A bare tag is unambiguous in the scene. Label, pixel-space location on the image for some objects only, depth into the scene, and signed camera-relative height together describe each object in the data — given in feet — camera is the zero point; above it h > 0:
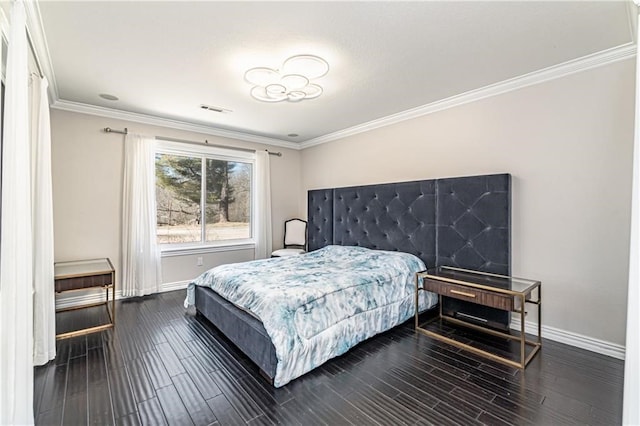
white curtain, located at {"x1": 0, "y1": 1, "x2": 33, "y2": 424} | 4.39 -0.67
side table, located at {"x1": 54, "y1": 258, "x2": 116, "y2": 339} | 9.18 -2.47
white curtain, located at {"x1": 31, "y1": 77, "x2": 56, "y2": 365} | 7.54 -0.73
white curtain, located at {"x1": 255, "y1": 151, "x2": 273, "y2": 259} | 16.74 -0.09
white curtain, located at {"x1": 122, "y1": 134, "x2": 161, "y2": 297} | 12.87 -0.67
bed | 7.21 -1.23
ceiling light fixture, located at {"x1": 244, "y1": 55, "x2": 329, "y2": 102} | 8.04 +3.87
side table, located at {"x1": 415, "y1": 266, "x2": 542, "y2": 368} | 7.58 -2.42
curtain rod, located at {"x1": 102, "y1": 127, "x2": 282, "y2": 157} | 12.70 +3.29
